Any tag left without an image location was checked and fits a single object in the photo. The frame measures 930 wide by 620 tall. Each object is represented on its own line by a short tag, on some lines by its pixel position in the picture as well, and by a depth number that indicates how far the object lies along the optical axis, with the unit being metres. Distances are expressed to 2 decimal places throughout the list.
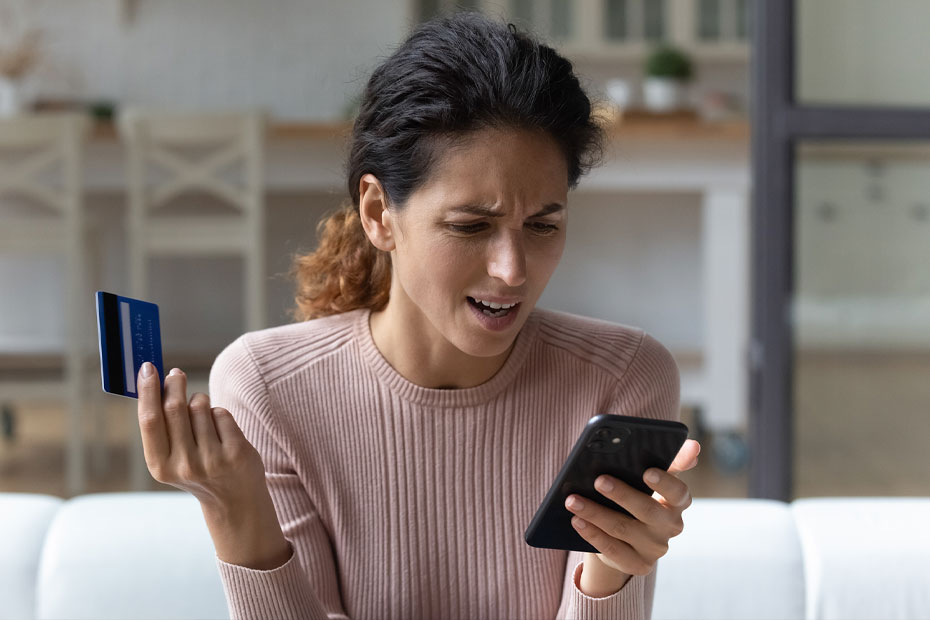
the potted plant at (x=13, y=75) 3.81
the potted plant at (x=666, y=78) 3.99
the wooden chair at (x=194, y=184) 3.15
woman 0.98
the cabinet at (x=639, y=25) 4.57
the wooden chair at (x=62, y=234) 3.06
